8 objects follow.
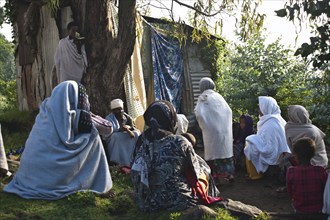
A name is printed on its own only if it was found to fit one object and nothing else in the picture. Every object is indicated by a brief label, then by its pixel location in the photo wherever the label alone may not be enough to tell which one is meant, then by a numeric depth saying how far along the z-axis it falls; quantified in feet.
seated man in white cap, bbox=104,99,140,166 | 24.50
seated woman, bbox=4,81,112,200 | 17.49
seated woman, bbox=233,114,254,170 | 26.35
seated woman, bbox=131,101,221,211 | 14.79
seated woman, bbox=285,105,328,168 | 21.21
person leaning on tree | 26.84
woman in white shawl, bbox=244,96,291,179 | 23.66
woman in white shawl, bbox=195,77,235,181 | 23.89
